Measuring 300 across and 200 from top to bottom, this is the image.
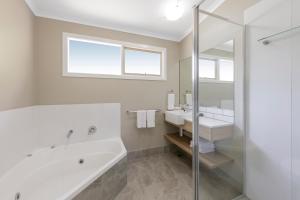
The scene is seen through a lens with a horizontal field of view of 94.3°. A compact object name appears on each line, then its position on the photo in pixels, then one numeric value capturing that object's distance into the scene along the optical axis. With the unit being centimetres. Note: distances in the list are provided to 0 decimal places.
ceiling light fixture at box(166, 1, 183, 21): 190
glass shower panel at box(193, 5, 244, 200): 168
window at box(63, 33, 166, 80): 239
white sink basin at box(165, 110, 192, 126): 239
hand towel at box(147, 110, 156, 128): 271
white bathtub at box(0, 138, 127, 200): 141
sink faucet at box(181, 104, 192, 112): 280
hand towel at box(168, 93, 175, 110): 296
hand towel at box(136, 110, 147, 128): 265
